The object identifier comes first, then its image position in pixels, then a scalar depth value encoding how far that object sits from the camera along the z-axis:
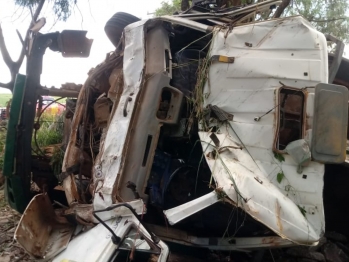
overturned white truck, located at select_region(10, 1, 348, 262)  2.58
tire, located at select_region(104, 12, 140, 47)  4.25
